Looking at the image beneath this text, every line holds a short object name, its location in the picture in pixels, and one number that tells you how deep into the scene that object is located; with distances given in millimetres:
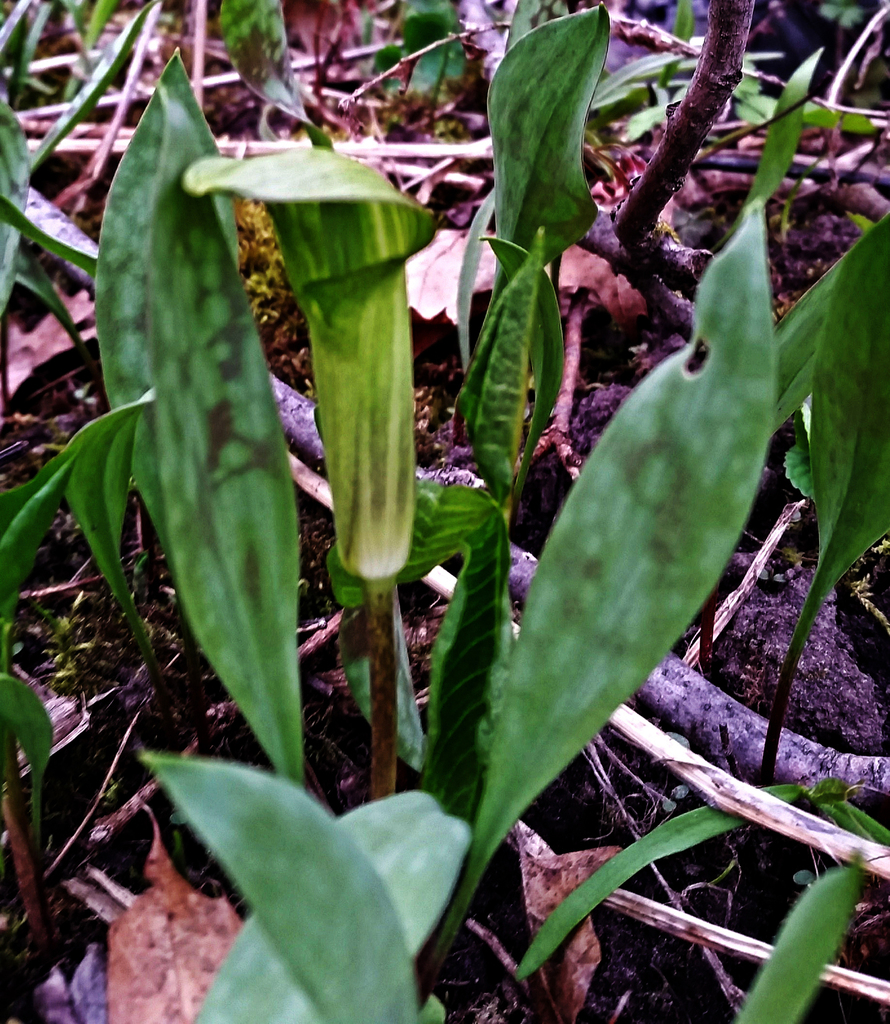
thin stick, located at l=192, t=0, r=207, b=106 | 532
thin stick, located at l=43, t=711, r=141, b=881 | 256
